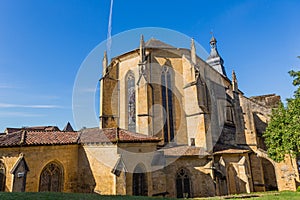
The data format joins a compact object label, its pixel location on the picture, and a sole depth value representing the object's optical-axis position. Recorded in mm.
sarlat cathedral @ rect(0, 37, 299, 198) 12898
